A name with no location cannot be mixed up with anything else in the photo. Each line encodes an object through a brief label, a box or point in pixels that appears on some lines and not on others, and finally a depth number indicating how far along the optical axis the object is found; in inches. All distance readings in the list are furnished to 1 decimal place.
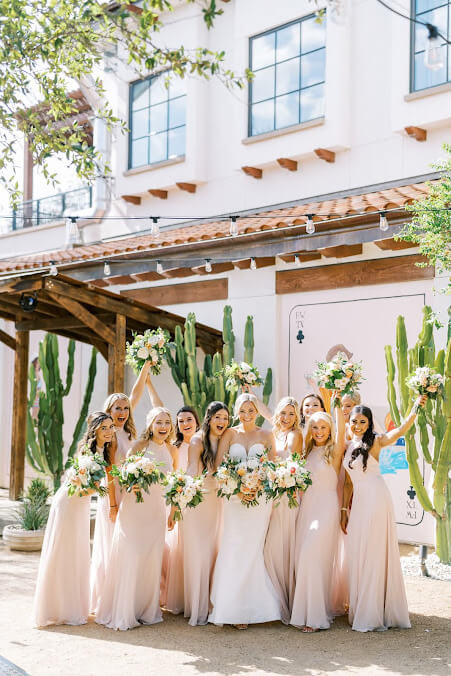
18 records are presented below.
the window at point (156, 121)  562.6
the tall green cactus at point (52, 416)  538.0
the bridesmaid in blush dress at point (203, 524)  259.3
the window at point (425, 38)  420.5
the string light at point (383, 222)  353.7
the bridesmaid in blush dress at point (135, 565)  251.6
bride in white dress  249.9
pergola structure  420.2
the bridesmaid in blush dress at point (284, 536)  261.0
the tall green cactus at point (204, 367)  424.2
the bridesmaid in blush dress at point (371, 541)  249.8
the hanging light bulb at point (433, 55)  207.4
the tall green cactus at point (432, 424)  325.7
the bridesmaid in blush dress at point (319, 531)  250.7
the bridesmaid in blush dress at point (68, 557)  252.5
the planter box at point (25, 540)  378.9
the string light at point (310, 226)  371.6
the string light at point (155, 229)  450.1
